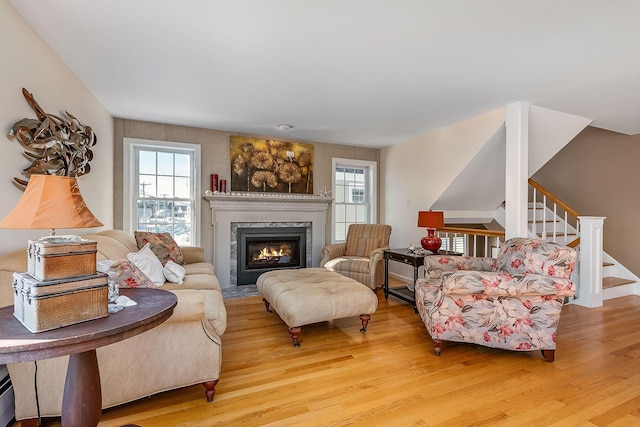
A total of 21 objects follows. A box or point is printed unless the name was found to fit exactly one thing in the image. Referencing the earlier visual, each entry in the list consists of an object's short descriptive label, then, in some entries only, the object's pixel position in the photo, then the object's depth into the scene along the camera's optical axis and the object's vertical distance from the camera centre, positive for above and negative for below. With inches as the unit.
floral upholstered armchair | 88.1 -26.5
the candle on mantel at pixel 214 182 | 172.1 +16.1
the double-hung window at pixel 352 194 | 215.6 +13.1
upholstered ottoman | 99.3 -29.3
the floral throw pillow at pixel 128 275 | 71.1 -15.2
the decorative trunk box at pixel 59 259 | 45.6 -7.5
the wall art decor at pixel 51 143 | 76.8 +18.6
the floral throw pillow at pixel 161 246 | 126.6 -14.7
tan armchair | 163.9 -24.5
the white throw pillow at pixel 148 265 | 99.0 -17.7
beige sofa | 60.7 -32.6
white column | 132.6 +20.2
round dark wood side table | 39.6 -17.6
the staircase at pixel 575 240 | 160.5 -14.3
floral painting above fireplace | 181.5 +28.0
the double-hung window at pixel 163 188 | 160.6 +12.1
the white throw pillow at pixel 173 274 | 106.6 -21.7
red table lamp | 143.8 -5.2
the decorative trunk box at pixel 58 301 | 43.3 -13.3
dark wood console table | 137.8 -23.0
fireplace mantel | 175.0 -2.1
